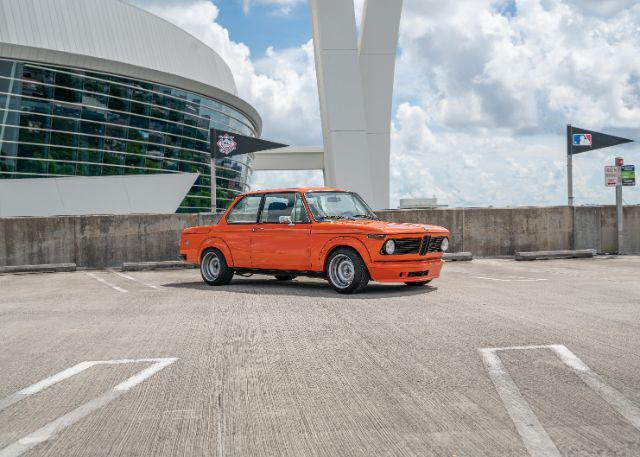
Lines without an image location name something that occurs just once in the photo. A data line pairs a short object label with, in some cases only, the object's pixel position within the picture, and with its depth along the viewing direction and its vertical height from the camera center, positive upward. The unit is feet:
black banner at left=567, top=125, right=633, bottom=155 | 69.56 +6.45
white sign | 65.05 +2.71
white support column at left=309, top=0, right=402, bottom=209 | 79.20 +15.37
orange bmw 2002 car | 35.22 -1.51
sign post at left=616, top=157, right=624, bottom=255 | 64.06 -0.91
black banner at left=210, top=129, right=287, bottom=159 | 70.49 +7.13
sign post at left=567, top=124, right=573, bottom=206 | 68.71 +5.00
